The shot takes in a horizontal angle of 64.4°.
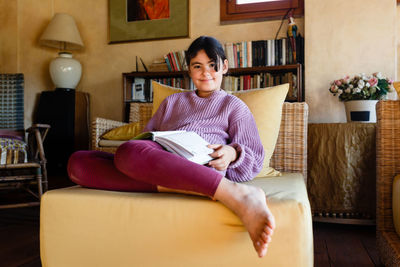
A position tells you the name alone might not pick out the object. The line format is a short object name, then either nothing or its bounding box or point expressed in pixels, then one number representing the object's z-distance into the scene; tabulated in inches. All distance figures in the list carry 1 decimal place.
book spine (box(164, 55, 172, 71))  123.2
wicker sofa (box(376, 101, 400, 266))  45.9
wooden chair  77.7
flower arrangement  79.4
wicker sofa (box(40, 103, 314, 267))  30.2
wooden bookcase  105.2
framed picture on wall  127.3
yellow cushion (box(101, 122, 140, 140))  98.6
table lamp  127.5
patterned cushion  76.6
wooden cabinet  123.8
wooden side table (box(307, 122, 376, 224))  68.1
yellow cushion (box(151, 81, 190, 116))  59.0
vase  79.4
